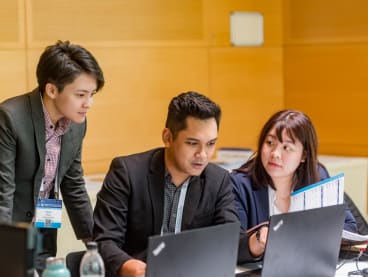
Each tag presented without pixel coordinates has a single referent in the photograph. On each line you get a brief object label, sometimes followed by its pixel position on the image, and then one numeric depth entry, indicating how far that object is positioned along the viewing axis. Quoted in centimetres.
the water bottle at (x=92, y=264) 338
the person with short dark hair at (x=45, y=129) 458
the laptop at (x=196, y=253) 326
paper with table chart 449
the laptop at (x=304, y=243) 378
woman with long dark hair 489
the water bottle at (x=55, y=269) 324
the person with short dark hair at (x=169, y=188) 417
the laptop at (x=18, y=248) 297
